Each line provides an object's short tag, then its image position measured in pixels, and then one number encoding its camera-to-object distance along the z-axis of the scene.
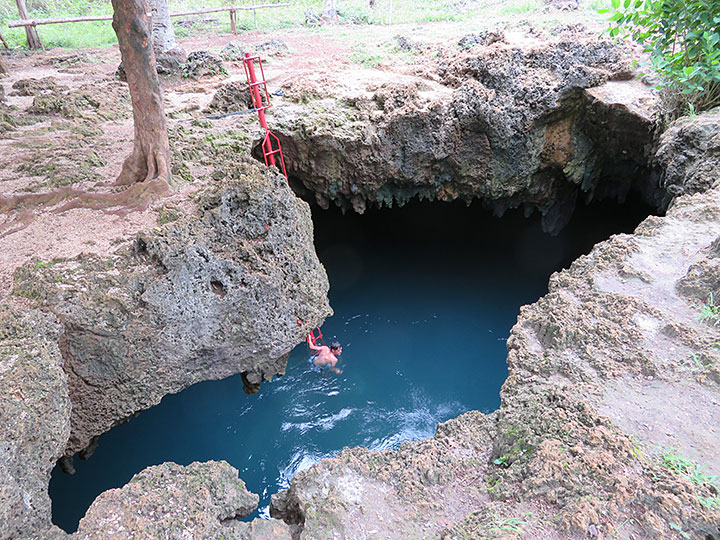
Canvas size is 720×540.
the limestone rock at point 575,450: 1.92
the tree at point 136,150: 3.73
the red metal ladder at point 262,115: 4.46
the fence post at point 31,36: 9.53
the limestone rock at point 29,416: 2.14
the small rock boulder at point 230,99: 5.49
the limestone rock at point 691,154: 4.29
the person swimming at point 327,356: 6.36
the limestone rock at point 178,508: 2.06
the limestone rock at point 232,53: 7.99
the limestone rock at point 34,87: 6.27
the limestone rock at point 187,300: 3.14
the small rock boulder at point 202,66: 7.07
